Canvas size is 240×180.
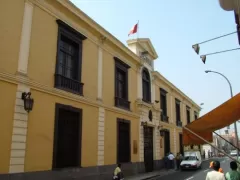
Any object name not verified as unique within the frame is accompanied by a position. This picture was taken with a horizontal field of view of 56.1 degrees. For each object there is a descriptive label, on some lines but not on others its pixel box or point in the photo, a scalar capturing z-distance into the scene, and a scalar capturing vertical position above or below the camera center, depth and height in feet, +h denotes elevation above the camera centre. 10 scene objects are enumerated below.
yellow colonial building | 29.72 +6.96
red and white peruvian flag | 54.25 +25.75
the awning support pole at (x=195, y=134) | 16.00 +0.30
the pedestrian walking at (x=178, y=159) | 70.80 -6.43
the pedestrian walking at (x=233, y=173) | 16.05 -2.42
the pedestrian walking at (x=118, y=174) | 35.22 -5.48
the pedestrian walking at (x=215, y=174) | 15.87 -2.44
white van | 65.50 -6.50
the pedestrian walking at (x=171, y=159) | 66.33 -5.90
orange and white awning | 14.79 +1.21
